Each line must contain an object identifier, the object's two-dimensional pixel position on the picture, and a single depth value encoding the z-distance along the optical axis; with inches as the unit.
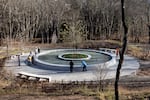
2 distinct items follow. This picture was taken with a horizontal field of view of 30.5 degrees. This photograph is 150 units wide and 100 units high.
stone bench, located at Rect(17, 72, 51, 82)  816.9
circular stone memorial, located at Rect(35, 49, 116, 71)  959.0
